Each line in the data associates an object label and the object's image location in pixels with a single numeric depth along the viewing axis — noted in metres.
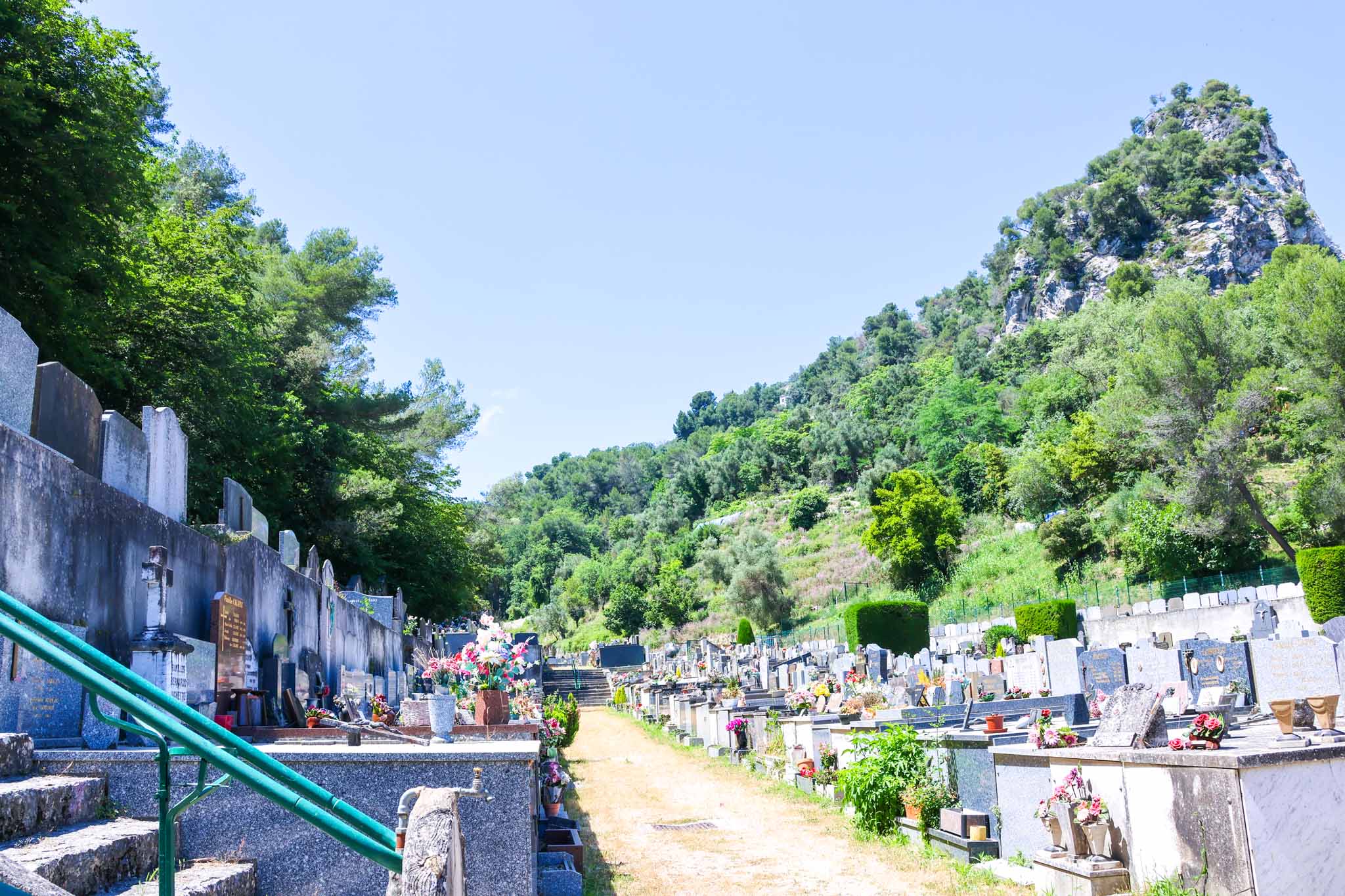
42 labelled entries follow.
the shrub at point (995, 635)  29.99
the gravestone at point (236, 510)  10.73
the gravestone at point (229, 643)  8.80
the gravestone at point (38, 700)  5.47
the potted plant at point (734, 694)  20.39
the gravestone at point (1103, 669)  15.38
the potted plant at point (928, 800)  9.41
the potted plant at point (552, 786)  10.12
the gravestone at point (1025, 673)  18.23
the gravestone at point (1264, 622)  19.94
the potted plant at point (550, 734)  11.44
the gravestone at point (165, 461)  8.65
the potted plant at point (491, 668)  8.77
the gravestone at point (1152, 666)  14.73
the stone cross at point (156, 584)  7.68
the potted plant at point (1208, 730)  6.40
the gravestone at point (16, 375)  6.47
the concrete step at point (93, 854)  3.80
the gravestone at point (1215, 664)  14.50
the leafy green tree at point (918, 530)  49.75
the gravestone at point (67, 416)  6.89
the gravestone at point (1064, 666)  16.23
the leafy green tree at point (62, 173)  12.52
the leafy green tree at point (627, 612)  61.00
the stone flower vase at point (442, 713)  7.52
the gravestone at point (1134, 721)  6.77
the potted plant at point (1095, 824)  6.67
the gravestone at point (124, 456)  7.80
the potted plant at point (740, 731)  17.56
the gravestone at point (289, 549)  12.94
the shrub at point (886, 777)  9.95
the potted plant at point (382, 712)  11.49
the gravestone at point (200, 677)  7.92
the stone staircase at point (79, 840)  3.90
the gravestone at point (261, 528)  11.46
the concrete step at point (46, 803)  4.15
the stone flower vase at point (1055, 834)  7.01
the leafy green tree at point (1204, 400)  32.75
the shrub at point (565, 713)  17.45
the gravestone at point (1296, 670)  12.11
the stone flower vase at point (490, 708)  8.68
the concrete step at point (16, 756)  4.73
